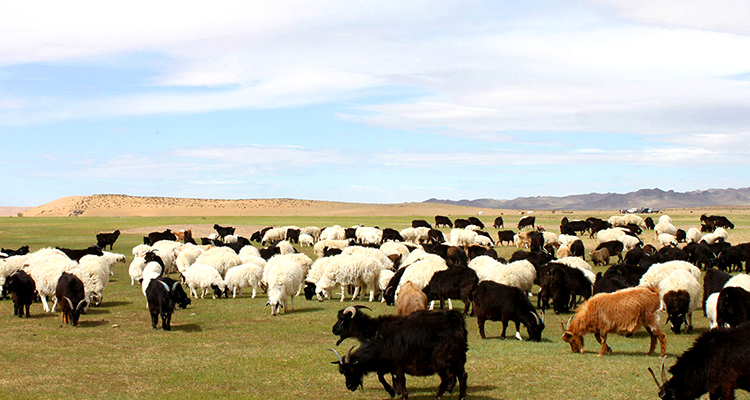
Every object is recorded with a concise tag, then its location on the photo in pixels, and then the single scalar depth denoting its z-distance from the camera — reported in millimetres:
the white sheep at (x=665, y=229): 44750
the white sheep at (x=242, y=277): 19500
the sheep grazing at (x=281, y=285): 16188
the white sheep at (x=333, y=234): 43562
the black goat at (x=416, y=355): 8141
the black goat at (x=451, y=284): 15531
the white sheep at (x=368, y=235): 42594
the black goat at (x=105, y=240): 37625
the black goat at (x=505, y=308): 12570
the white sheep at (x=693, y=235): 39438
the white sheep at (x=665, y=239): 36419
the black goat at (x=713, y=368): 7191
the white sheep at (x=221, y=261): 21375
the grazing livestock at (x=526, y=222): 54406
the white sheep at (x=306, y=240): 42000
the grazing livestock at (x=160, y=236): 40122
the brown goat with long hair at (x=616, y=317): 10867
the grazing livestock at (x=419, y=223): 57091
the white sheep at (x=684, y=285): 14138
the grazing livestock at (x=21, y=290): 15031
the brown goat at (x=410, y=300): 11867
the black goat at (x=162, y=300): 13695
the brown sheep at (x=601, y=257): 29141
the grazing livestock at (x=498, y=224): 57406
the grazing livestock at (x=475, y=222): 56344
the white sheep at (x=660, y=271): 16828
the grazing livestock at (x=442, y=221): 63719
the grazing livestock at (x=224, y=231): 47400
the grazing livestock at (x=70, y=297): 14062
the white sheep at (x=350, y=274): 18656
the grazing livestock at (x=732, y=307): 11883
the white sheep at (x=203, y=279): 19359
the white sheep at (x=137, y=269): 22255
